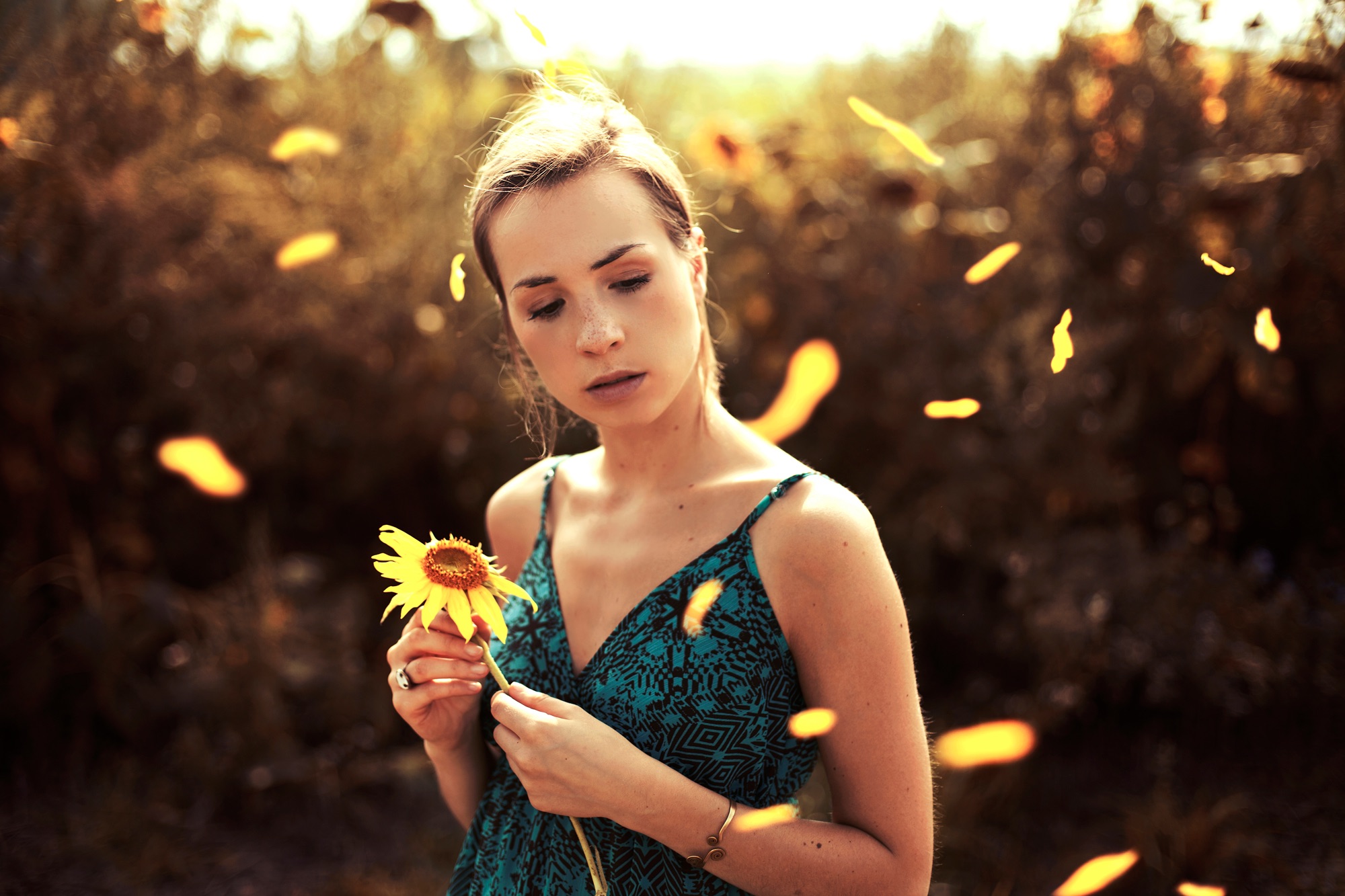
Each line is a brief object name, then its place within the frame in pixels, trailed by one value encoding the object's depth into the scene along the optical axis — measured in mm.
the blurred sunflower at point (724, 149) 3412
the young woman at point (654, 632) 1139
